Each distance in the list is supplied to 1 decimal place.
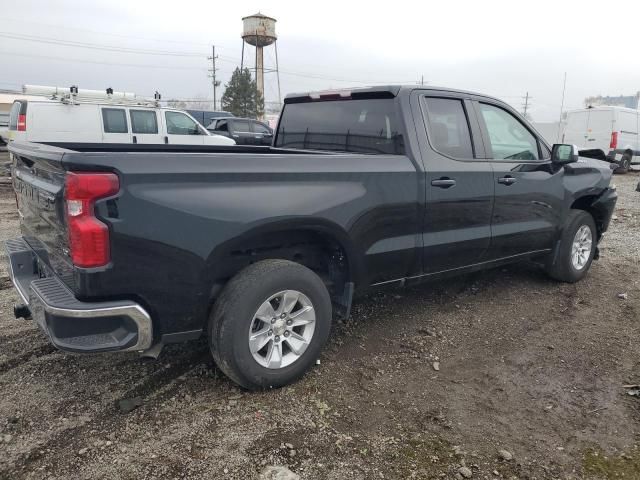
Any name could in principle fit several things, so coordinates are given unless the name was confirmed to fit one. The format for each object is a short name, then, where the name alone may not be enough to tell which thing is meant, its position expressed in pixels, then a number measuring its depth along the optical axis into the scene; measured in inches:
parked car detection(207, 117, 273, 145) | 730.8
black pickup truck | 100.0
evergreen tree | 1781.5
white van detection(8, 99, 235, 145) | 467.5
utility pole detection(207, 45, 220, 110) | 2620.6
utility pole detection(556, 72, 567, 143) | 799.1
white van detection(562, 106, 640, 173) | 705.6
